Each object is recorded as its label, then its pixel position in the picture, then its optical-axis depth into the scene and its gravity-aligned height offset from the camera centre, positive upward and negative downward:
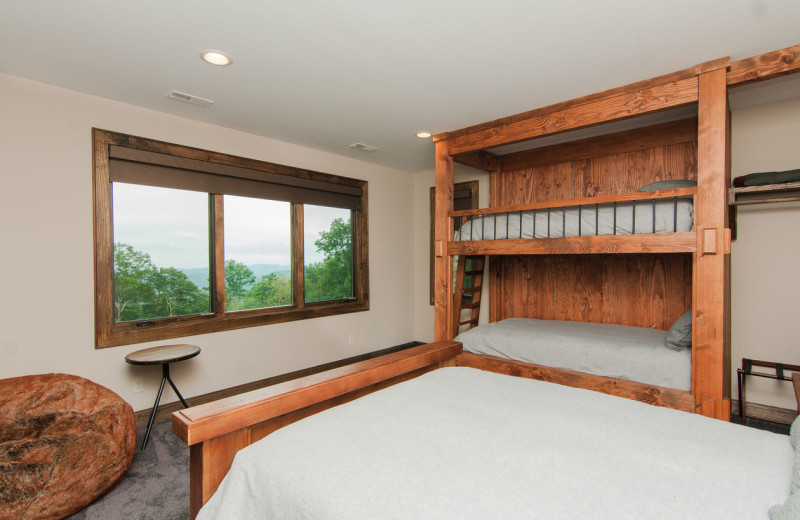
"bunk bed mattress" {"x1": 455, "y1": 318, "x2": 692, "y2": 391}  2.50 -0.68
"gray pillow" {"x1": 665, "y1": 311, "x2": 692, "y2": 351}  2.53 -0.52
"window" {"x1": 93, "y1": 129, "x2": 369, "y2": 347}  2.91 +0.15
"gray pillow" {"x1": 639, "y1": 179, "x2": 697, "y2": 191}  2.82 +0.52
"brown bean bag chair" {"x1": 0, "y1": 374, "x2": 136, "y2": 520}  1.75 -0.89
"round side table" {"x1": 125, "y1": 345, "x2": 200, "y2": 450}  2.59 -0.66
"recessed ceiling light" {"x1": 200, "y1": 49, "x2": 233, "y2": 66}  2.17 +1.13
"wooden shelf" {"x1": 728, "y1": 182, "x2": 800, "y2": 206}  2.52 +0.41
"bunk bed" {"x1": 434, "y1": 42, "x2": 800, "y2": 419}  2.24 +0.23
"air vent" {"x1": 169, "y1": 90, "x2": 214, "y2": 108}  2.71 +1.13
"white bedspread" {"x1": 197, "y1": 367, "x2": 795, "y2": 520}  0.90 -0.56
